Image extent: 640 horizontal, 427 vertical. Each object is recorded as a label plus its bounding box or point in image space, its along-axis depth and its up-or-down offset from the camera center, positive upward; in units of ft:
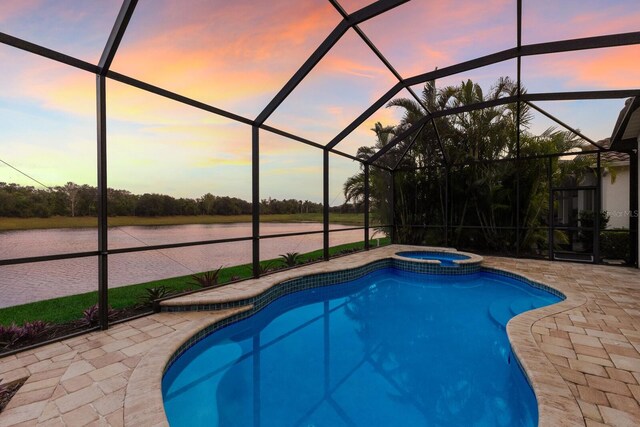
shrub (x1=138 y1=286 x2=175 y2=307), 13.40 -4.00
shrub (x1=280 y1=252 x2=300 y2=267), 24.10 -4.04
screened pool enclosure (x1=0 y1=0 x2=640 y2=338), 12.62 +5.81
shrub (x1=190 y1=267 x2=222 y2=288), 16.46 -3.91
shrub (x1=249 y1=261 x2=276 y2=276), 19.47 -4.57
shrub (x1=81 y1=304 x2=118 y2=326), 11.29 -4.12
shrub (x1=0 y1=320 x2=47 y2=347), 9.65 -4.14
